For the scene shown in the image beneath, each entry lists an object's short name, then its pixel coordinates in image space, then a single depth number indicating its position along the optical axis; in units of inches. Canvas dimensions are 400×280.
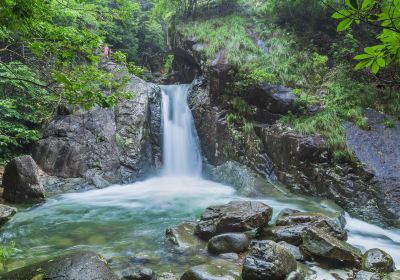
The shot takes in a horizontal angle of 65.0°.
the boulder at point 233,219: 232.7
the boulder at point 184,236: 220.8
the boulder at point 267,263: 162.9
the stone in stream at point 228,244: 205.3
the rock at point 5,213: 233.9
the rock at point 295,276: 163.9
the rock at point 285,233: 214.2
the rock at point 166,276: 170.1
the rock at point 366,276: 167.3
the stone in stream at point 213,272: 162.1
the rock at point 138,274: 163.0
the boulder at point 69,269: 137.0
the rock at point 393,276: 158.7
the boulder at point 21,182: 319.6
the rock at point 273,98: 399.5
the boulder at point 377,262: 180.7
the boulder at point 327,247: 190.9
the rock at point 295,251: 195.8
